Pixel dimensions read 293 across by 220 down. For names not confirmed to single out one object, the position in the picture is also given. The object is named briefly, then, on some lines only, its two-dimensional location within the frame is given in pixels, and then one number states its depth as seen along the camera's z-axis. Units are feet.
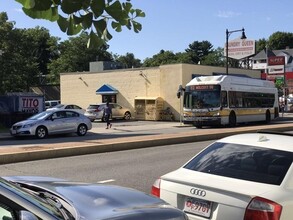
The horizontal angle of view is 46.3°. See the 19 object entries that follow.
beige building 97.67
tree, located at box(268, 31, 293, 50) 351.64
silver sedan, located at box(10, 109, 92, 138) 55.67
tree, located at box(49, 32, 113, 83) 186.32
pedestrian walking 73.17
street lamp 99.90
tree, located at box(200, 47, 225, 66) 327.05
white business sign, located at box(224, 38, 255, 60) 142.08
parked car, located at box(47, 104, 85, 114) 95.64
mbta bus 72.73
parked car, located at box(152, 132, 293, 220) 10.83
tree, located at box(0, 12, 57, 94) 119.11
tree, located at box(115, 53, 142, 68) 307.33
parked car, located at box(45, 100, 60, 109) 113.04
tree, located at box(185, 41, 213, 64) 376.84
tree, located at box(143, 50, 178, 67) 298.46
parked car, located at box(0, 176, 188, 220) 6.76
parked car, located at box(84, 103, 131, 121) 94.06
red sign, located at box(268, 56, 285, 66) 156.33
